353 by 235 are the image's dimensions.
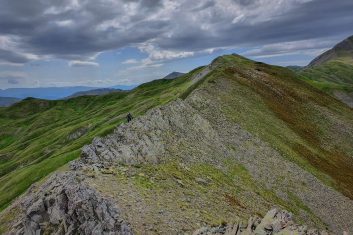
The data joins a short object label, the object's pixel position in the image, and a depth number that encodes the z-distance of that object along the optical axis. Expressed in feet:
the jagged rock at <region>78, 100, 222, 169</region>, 124.57
